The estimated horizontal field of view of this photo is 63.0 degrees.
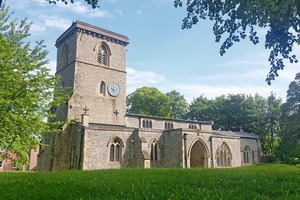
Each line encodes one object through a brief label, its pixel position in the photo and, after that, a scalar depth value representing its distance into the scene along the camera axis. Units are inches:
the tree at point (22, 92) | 563.5
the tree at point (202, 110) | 2106.3
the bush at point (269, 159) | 888.3
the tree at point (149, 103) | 1915.6
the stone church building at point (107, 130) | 933.2
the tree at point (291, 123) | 1206.3
